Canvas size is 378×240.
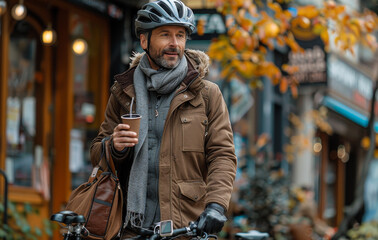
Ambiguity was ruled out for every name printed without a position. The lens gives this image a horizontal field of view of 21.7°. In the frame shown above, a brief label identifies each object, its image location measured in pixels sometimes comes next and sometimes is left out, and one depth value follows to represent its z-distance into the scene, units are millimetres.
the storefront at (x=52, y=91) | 11849
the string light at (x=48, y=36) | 12665
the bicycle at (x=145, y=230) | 4562
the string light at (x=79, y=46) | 13457
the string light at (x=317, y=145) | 27058
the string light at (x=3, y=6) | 10564
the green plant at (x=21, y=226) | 10243
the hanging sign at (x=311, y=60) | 19041
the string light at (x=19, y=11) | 11198
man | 4872
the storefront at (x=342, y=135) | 24905
